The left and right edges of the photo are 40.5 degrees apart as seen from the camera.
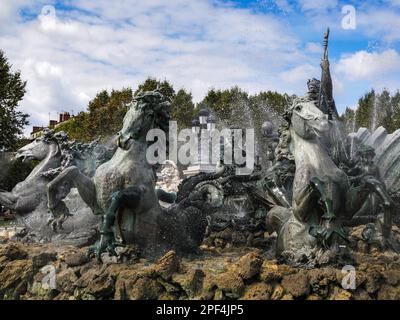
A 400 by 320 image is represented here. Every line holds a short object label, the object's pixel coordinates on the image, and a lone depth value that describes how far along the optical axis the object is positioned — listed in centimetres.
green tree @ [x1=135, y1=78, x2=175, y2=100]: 3750
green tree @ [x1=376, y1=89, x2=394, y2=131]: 2760
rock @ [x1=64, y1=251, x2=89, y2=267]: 561
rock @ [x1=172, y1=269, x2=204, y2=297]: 497
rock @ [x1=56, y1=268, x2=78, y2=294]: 535
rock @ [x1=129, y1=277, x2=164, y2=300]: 498
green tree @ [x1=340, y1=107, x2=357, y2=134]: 3316
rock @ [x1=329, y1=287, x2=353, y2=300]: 477
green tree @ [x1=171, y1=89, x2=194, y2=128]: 3684
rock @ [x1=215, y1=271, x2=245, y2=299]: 486
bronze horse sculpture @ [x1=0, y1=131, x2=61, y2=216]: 938
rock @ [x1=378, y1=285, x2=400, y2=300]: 492
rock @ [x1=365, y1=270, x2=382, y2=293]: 490
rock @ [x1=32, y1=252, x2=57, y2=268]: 587
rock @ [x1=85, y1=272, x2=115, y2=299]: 508
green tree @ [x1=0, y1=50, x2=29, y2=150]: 2714
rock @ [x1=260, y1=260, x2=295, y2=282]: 490
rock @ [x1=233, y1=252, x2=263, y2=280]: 489
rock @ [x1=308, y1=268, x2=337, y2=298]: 485
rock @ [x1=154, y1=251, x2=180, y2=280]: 502
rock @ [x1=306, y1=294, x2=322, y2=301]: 481
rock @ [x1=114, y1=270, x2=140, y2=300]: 505
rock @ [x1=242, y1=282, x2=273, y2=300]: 482
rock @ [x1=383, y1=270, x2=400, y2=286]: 498
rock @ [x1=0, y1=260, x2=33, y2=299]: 580
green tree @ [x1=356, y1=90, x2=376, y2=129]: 3194
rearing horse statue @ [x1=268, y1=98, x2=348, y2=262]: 579
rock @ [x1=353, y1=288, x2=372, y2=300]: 482
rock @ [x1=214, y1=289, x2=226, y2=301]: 491
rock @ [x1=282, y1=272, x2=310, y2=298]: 481
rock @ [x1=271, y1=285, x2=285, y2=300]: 481
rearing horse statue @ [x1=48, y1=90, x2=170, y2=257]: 626
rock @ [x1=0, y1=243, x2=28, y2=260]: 606
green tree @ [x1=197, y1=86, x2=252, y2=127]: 3795
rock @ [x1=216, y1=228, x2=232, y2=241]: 892
